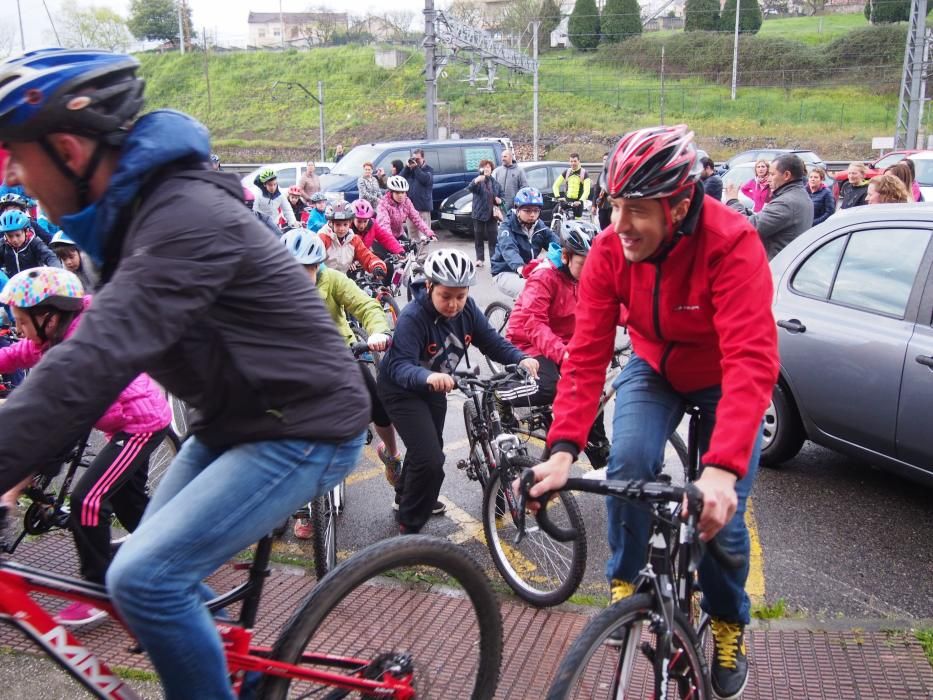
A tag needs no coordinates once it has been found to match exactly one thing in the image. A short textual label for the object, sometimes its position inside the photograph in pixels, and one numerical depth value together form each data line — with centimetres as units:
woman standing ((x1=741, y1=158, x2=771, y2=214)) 1186
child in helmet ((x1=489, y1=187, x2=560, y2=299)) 866
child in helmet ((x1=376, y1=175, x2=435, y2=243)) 1211
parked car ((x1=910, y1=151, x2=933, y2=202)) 1570
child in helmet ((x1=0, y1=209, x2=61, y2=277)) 811
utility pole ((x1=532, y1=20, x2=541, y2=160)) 4278
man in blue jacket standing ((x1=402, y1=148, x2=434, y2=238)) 1783
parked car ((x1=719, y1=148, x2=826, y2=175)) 2041
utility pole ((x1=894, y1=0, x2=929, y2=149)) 2389
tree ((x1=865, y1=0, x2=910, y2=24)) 6124
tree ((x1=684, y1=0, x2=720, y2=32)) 6569
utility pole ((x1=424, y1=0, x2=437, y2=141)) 2691
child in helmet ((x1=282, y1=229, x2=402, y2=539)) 526
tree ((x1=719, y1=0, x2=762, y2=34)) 6412
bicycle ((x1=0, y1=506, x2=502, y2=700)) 228
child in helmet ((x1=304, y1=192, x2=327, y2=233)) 1129
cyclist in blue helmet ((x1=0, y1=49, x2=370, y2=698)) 184
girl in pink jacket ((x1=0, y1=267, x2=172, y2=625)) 380
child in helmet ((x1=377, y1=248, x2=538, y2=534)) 451
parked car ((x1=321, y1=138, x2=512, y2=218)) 1944
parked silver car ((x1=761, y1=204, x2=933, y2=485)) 454
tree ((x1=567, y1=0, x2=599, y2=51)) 6600
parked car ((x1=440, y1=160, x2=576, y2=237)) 1977
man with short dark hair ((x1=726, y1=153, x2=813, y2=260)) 740
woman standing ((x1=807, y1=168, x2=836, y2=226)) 1073
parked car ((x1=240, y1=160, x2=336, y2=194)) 2044
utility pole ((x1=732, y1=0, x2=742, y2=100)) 5612
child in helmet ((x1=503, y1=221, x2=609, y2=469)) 554
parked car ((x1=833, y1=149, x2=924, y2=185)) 1376
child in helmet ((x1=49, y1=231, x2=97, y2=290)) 714
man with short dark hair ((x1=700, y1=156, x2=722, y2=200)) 1173
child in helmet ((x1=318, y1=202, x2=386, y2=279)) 894
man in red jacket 248
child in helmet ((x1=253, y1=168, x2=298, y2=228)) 1270
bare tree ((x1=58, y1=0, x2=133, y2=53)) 7588
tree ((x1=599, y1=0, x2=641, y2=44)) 6575
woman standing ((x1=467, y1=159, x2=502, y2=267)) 1609
